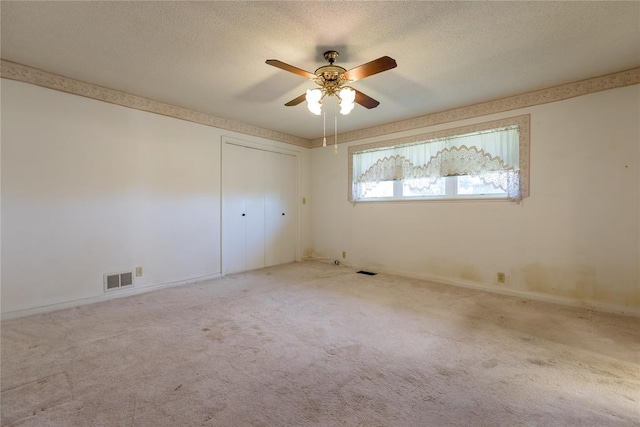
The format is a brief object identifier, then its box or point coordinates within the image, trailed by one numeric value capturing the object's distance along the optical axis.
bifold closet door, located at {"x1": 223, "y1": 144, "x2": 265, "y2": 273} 4.54
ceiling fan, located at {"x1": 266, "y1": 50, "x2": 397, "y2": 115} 2.20
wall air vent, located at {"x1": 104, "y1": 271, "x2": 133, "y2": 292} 3.31
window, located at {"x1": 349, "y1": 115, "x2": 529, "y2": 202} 3.48
